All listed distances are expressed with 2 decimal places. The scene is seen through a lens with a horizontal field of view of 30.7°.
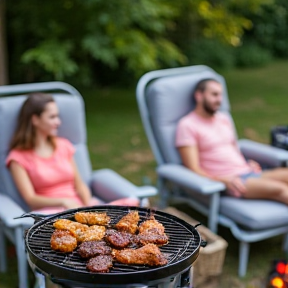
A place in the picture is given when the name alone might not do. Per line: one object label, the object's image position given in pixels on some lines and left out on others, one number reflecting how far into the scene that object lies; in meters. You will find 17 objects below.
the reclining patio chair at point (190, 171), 3.21
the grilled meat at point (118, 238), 1.94
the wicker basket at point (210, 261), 3.04
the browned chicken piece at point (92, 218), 2.14
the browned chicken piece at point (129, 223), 2.08
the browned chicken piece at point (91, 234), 2.00
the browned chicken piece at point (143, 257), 1.82
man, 3.63
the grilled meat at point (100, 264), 1.75
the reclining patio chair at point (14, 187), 2.86
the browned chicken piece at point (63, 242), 1.91
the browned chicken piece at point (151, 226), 2.06
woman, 3.05
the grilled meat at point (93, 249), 1.86
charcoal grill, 1.75
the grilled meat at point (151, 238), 1.97
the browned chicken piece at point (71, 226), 2.02
